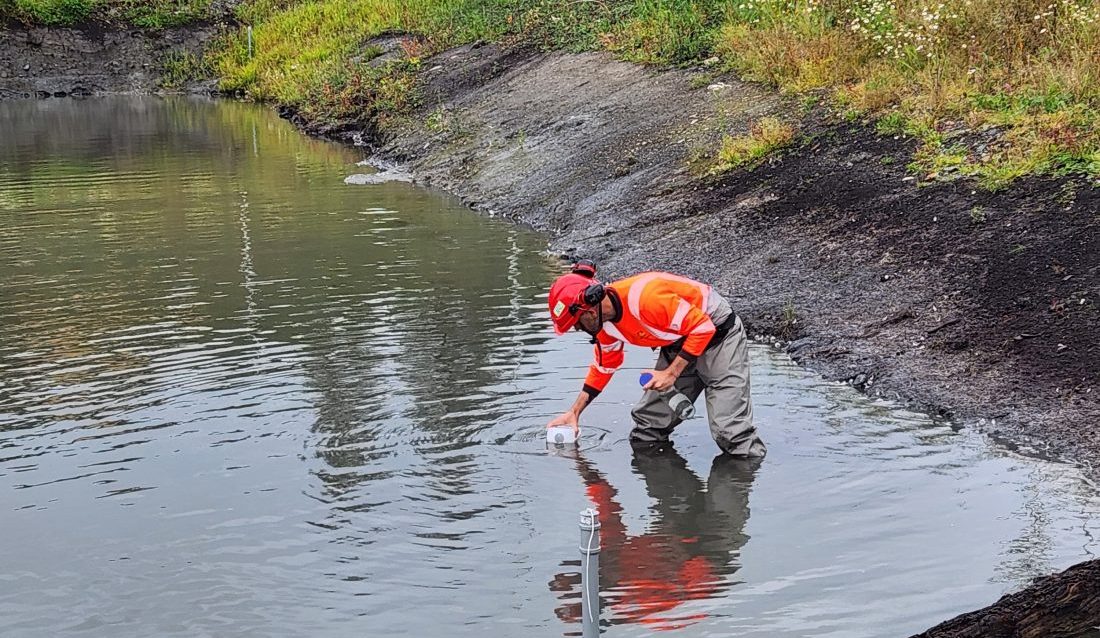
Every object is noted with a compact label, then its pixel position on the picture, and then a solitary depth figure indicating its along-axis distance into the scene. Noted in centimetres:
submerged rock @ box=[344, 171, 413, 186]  2077
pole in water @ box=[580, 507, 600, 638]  539
